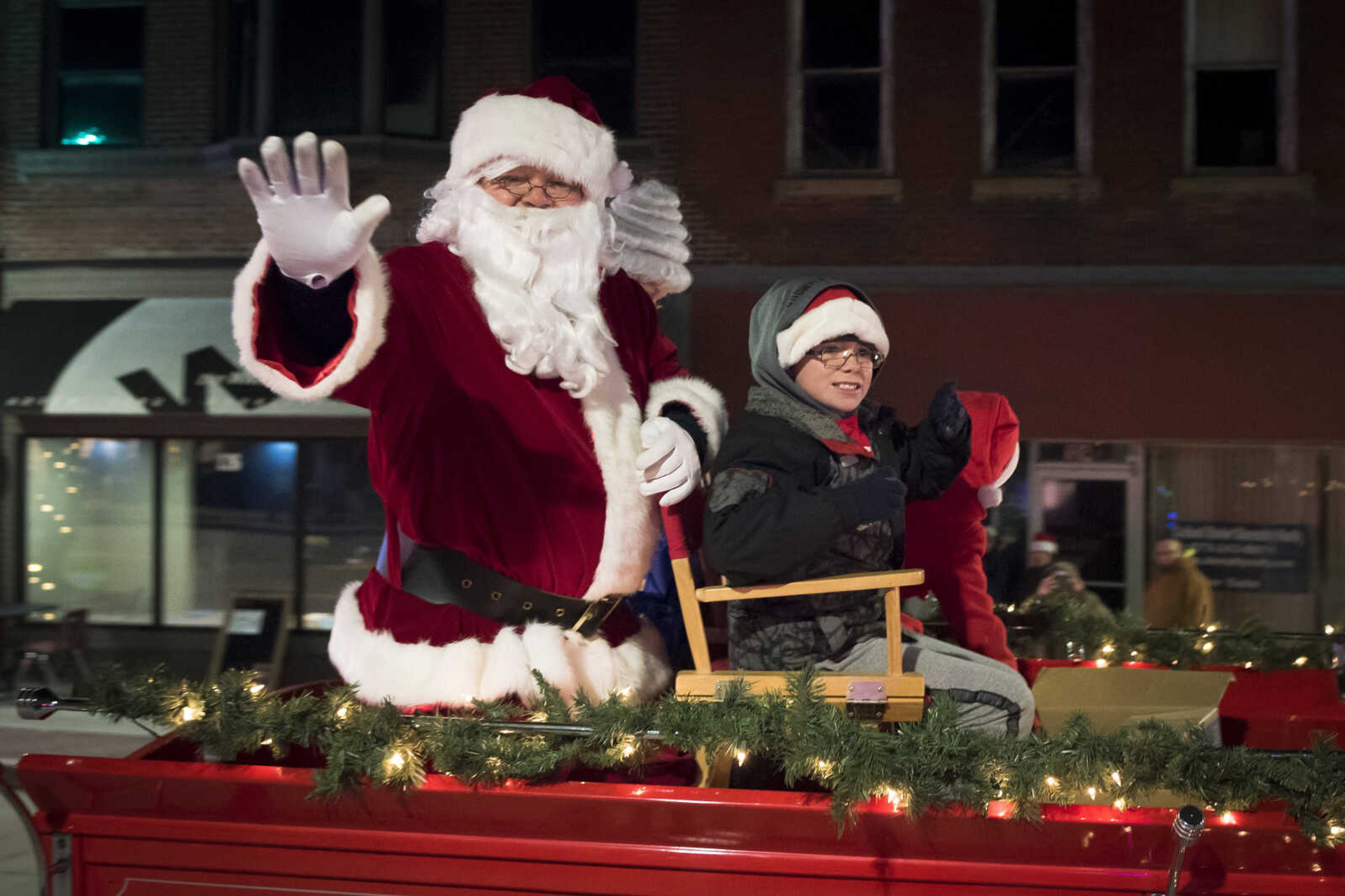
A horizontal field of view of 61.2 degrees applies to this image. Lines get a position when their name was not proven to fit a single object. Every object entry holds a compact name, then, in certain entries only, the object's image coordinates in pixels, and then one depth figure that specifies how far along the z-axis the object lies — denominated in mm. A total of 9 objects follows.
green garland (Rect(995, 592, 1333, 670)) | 3428
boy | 2297
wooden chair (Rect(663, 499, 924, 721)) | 2189
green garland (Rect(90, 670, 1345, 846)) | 1876
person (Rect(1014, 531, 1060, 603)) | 6617
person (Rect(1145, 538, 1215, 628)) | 6664
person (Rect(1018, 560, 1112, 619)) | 3885
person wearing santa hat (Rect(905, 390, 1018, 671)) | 2877
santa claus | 2502
